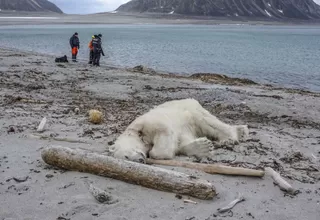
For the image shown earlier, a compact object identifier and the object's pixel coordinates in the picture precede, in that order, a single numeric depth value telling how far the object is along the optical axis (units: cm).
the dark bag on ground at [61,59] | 2302
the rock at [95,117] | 814
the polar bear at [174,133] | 561
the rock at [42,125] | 740
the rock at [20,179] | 512
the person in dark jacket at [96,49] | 2305
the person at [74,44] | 2547
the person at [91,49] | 2351
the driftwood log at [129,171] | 463
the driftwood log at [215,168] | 534
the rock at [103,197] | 458
